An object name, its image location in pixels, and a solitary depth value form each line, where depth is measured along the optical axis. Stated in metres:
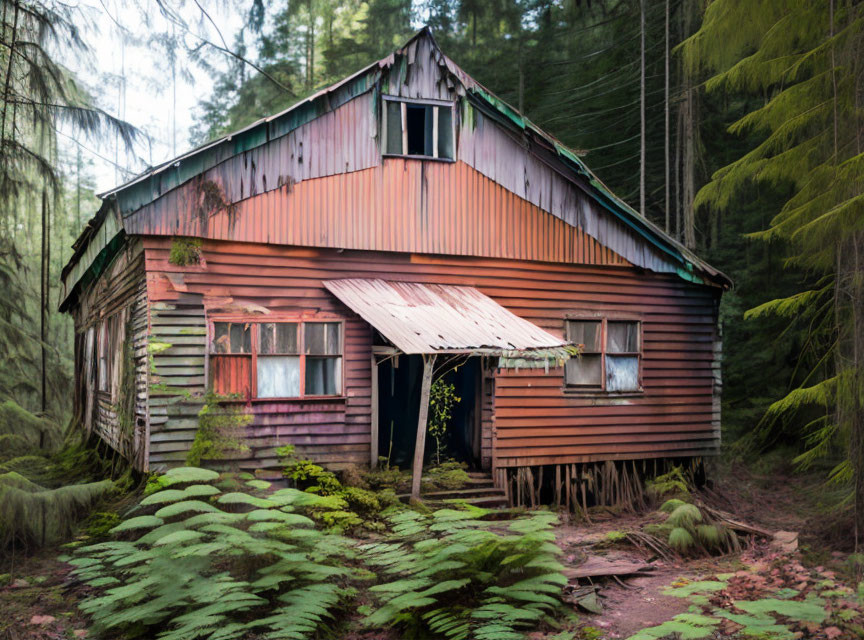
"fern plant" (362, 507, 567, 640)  5.92
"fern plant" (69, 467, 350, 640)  5.70
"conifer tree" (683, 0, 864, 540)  7.59
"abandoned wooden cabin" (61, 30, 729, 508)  9.88
